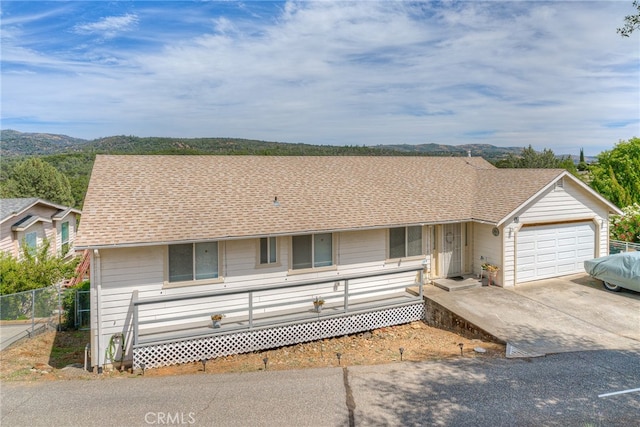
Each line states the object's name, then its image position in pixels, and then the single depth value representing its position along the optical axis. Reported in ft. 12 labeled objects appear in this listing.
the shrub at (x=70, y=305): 41.70
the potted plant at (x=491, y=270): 42.39
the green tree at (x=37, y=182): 136.77
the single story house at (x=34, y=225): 62.95
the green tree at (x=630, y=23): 25.50
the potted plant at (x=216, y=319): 30.60
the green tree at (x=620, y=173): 94.09
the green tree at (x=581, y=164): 234.17
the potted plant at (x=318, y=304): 33.83
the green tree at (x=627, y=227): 57.11
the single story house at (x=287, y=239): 29.73
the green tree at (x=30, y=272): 44.86
